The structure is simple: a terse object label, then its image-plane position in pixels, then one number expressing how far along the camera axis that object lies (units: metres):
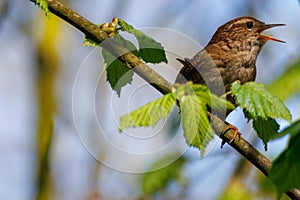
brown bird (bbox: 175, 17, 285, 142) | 8.16
